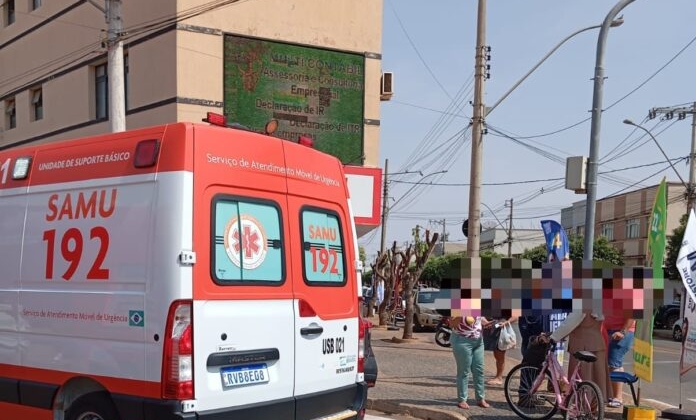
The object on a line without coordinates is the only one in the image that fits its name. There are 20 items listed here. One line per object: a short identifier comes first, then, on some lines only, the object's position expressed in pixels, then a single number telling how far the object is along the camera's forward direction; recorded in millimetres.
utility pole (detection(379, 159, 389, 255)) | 35750
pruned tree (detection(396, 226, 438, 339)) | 16125
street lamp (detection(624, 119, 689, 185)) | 23159
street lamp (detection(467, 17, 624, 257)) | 11984
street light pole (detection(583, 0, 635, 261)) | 9062
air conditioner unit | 15734
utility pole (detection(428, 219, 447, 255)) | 85738
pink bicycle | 6809
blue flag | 8820
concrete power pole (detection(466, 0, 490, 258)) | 12031
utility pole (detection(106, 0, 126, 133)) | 9914
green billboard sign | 13461
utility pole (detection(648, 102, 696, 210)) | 28839
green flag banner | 7508
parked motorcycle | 16177
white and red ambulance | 4199
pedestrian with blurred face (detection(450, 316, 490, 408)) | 7844
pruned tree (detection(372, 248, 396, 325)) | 21812
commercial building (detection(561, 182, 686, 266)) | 51000
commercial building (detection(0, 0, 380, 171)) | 12859
